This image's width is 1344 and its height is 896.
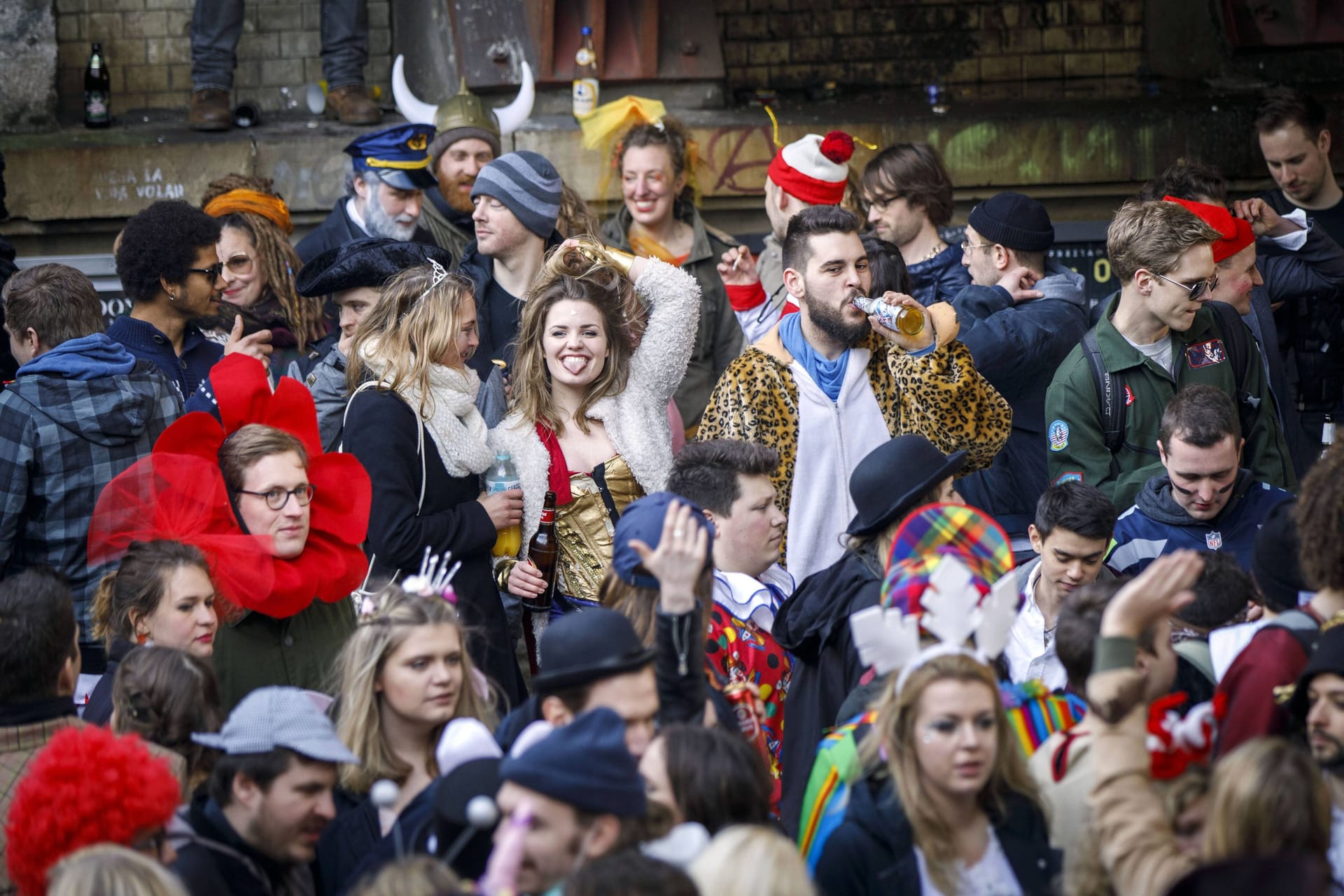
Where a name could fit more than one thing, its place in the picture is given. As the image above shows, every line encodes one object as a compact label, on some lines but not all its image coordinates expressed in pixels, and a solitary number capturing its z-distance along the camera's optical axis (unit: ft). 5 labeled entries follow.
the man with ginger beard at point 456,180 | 46.73
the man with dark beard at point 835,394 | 33.30
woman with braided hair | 42.57
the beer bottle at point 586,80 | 53.72
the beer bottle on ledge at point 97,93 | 59.93
